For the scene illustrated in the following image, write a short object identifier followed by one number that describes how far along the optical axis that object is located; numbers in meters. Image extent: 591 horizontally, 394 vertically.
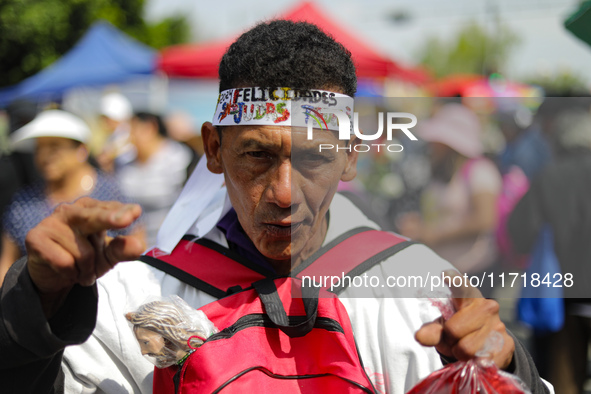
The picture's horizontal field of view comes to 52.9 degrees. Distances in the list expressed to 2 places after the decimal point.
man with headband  1.31
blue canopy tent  9.83
